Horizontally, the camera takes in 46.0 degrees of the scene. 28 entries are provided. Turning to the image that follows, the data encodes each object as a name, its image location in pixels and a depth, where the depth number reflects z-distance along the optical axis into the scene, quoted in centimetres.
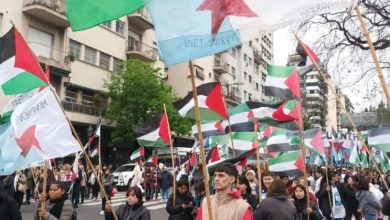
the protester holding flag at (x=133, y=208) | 564
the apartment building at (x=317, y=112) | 7422
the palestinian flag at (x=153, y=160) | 1798
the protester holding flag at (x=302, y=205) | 679
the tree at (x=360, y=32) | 1462
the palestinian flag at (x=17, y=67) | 596
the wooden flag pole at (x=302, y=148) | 670
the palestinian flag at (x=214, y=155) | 966
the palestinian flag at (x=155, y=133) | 935
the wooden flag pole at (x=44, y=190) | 544
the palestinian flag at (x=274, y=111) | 994
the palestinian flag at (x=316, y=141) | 1058
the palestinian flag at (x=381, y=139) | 843
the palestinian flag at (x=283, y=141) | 1020
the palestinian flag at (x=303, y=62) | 718
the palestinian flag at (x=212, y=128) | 1148
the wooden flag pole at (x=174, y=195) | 677
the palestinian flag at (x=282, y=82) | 905
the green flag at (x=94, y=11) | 405
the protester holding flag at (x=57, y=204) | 553
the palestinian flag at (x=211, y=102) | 927
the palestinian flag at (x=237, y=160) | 527
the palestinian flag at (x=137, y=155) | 1519
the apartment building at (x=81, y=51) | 2583
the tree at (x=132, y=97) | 3097
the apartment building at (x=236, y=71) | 4472
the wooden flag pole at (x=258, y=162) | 767
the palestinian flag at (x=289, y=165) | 845
